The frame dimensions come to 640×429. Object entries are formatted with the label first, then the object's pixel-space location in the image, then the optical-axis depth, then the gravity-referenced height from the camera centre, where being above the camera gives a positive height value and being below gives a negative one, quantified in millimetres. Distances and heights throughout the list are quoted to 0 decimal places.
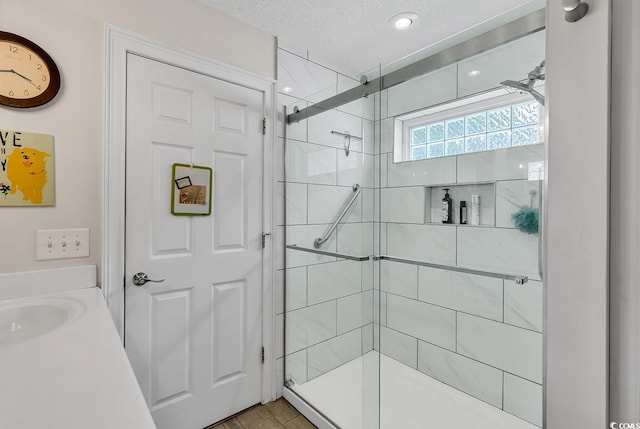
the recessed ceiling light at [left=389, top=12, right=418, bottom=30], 1725 +1142
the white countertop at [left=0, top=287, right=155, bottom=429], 445 -308
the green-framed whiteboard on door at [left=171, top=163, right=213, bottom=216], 1544 +120
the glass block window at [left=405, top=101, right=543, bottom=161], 1700 +541
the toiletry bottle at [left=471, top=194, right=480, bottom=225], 1922 +42
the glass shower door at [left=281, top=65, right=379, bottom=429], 1662 -284
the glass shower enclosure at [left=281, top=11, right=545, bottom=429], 1663 -203
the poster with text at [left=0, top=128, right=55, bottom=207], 1150 +165
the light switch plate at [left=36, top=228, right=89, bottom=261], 1220 -133
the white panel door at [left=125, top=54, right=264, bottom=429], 1461 -199
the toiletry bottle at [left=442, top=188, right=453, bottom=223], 2055 +50
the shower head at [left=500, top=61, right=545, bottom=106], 1466 +702
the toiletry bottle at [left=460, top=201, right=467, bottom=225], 1989 +23
